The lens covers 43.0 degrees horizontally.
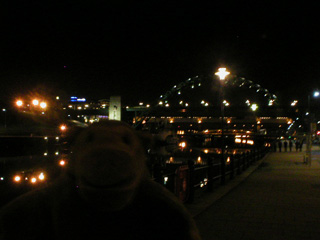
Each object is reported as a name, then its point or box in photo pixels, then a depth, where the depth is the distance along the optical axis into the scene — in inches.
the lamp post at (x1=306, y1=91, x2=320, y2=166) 865.8
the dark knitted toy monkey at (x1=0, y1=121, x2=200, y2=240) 57.2
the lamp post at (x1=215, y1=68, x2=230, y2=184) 620.8
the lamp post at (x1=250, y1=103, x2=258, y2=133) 3701.8
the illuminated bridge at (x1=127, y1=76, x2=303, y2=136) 3710.6
